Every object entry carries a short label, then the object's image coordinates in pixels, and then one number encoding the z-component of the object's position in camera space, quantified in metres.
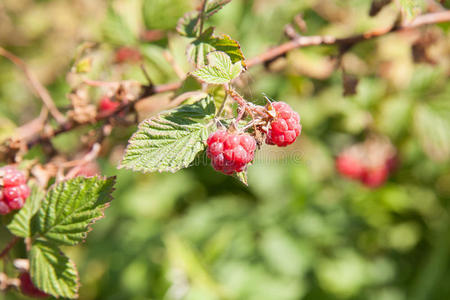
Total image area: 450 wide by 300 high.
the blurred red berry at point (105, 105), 0.47
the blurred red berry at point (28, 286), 0.43
